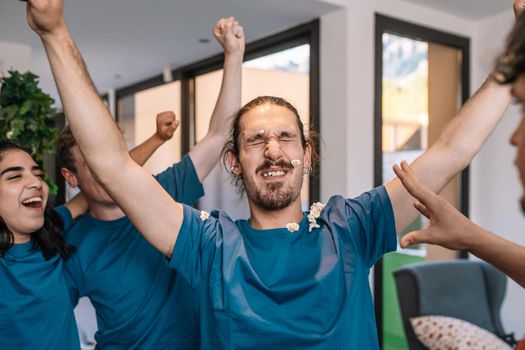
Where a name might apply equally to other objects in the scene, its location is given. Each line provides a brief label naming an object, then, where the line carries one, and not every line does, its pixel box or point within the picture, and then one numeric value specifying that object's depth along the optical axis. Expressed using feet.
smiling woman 4.86
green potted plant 7.13
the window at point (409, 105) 10.56
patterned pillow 7.74
